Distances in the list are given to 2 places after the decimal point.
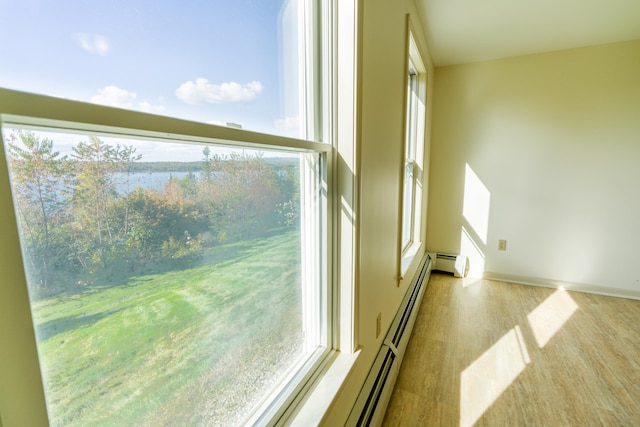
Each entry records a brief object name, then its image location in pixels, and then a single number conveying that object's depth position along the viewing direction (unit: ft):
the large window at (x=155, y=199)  1.31
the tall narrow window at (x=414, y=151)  9.55
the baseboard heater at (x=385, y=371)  4.12
